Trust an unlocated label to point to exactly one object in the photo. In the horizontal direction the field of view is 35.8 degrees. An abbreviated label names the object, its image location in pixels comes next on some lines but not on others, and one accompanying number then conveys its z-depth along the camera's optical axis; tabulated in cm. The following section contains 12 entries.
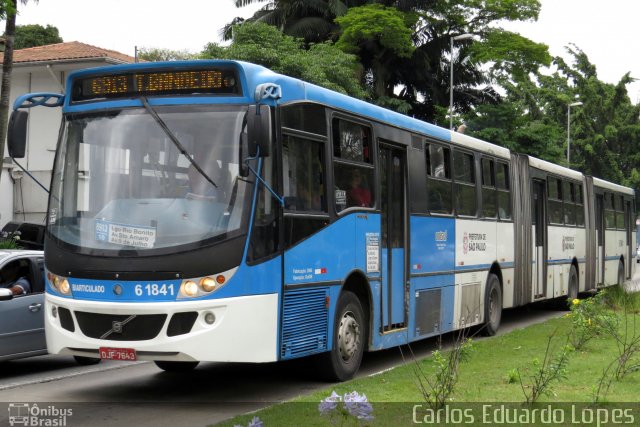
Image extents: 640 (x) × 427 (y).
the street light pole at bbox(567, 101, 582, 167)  5984
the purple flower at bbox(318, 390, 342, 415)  551
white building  3803
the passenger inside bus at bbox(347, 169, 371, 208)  1118
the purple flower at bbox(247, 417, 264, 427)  491
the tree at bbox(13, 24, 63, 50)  6838
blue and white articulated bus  901
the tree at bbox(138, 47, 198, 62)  7075
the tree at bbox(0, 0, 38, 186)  2206
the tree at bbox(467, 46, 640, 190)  6344
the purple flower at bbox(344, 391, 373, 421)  553
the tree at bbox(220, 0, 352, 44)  5034
